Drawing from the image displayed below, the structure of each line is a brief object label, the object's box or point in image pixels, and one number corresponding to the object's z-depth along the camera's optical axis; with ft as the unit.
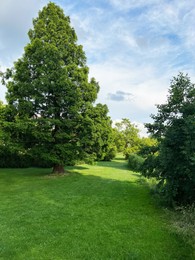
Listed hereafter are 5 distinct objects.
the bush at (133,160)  64.02
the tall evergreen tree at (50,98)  46.03
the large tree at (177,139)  22.99
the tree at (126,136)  112.97
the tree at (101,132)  48.93
